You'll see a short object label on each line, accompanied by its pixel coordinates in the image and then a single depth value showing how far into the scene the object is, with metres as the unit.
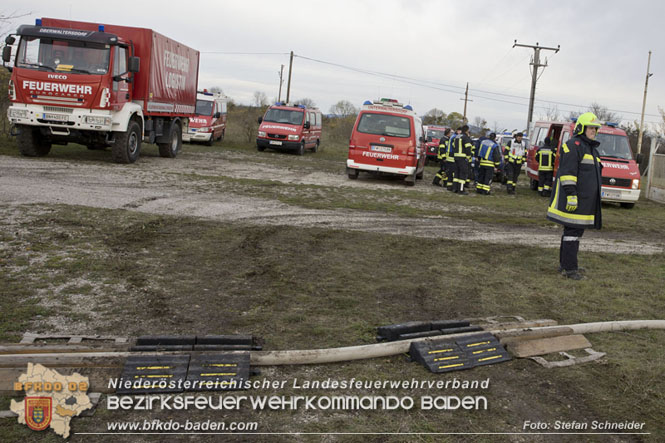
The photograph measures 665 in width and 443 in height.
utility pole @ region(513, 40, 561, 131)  41.06
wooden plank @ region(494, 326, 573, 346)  4.36
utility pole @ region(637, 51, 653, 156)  36.28
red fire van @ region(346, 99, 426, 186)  16.23
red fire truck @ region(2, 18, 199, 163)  13.68
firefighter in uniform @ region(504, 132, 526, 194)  17.12
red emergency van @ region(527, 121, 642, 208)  15.09
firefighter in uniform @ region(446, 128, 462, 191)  16.07
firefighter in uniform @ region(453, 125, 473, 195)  15.56
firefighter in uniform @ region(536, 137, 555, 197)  16.05
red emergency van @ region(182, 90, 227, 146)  25.83
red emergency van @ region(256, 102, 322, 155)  25.33
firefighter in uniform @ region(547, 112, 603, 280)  6.74
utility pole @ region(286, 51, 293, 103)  45.54
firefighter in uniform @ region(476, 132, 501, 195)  15.80
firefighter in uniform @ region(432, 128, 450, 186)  17.89
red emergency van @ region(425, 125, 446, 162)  26.52
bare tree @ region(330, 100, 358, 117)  66.05
